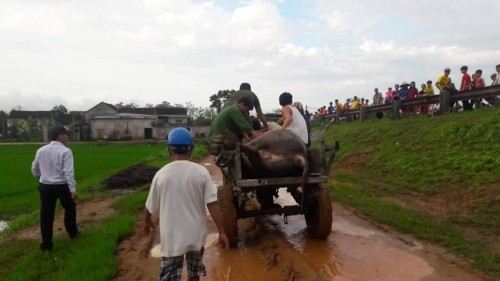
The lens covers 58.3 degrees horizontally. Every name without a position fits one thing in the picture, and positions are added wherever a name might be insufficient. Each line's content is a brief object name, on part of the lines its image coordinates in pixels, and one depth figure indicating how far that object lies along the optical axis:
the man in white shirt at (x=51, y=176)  6.82
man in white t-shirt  3.96
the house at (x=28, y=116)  73.56
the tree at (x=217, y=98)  71.62
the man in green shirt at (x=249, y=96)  7.37
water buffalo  6.37
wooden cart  6.15
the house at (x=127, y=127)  62.25
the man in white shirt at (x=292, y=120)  7.41
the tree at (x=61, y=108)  83.06
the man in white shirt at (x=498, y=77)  14.44
